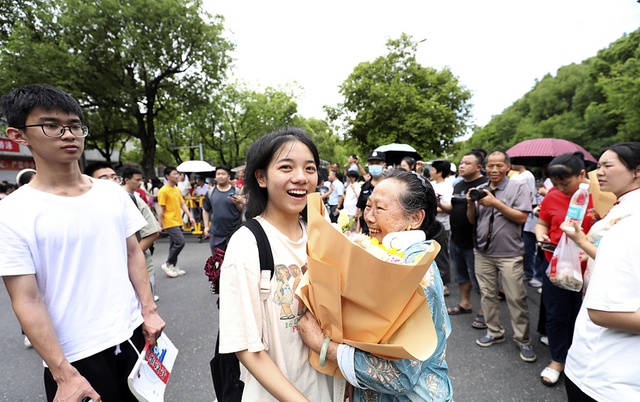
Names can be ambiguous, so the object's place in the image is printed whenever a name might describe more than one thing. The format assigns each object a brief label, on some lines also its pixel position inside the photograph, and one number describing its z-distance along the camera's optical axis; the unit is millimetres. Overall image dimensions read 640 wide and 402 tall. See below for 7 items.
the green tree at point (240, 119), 24812
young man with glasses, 1411
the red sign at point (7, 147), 17953
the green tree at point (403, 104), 18422
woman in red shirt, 2883
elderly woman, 1110
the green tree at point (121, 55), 12695
